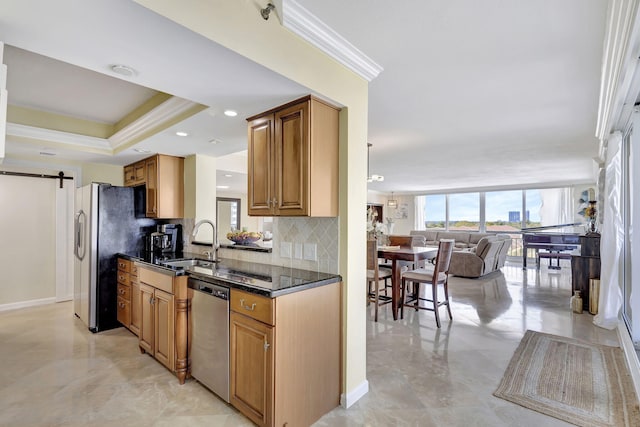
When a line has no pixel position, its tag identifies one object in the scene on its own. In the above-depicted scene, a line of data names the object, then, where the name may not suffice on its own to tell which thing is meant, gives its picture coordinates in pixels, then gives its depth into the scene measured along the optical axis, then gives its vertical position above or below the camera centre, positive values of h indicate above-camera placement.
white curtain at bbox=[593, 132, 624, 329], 3.45 -0.27
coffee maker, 3.76 -0.33
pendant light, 11.51 +0.37
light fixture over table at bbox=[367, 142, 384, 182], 5.57 +0.62
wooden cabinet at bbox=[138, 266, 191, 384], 2.44 -0.86
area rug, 2.09 -1.32
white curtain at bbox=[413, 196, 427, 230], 12.01 +0.05
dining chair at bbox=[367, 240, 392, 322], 3.91 -0.77
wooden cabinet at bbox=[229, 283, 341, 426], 1.78 -0.86
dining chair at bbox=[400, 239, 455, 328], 3.84 -0.78
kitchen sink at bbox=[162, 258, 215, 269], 2.87 -0.48
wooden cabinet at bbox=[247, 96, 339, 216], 2.03 +0.36
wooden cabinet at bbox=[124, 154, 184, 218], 3.77 +0.32
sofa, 6.61 -0.98
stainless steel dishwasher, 2.10 -0.86
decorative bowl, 3.30 -0.27
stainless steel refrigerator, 3.63 -0.38
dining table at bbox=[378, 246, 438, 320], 3.98 -0.57
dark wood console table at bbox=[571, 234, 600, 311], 4.34 -0.71
